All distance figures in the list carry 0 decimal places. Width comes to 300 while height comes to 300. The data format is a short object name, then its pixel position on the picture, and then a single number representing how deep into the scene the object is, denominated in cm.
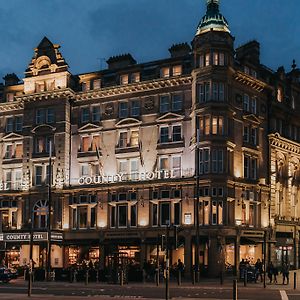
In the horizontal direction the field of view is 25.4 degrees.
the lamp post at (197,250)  5009
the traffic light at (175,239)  3644
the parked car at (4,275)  5209
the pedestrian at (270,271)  5334
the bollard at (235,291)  2623
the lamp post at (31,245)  3412
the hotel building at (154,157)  6166
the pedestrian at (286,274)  5096
